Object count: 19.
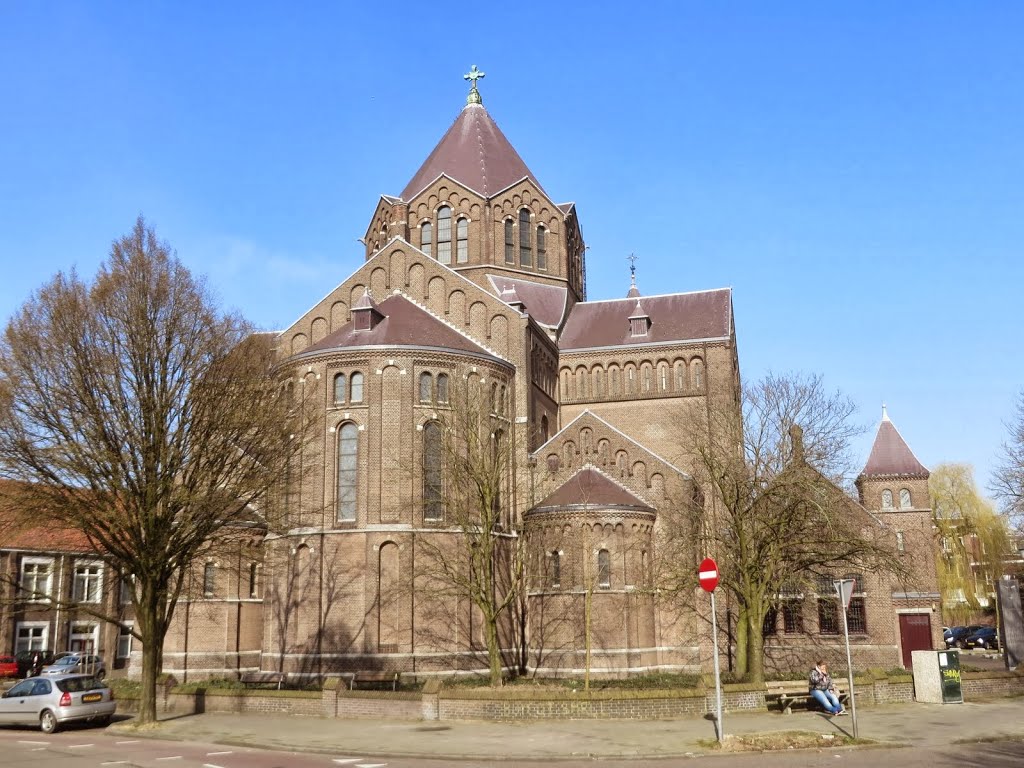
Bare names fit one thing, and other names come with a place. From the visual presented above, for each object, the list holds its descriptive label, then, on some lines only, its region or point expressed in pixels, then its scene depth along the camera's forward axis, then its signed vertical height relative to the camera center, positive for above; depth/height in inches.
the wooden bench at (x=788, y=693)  919.7 -104.0
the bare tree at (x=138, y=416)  859.4 +165.8
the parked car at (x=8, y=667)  1668.7 -121.4
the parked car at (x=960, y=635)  2346.2 -131.7
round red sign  722.2 +8.0
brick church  1328.7 +150.6
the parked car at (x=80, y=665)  1642.5 -120.2
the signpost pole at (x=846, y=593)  723.8 -7.2
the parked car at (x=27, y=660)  1753.2 -115.8
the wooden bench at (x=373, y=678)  1238.9 -112.4
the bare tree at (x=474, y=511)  1173.1 +105.0
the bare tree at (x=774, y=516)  1154.0 +83.7
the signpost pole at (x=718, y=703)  705.8 -86.1
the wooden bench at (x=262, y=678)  1208.8 -115.4
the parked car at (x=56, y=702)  891.4 -98.4
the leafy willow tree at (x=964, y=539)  2429.9 +109.7
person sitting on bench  869.2 -96.6
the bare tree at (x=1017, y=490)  1348.4 +128.1
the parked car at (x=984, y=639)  2237.9 -134.9
